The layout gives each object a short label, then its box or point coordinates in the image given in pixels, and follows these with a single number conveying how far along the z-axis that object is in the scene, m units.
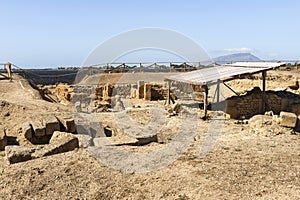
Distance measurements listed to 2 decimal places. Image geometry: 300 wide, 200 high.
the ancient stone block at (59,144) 6.82
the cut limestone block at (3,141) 7.61
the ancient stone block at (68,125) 8.95
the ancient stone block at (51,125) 8.34
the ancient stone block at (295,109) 13.30
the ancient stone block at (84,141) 7.45
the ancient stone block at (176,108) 13.66
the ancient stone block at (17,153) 6.46
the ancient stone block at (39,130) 8.09
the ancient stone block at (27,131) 7.98
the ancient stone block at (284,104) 13.89
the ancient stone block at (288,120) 10.81
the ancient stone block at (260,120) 10.89
